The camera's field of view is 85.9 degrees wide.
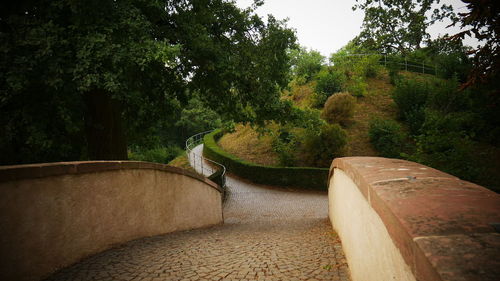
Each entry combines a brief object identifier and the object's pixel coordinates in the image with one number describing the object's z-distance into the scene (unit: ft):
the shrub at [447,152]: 36.99
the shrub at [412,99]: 68.46
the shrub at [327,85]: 84.38
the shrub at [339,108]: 73.10
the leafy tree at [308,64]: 100.01
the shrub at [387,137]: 62.11
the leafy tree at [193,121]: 124.26
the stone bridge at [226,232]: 4.17
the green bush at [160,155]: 69.76
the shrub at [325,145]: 60.23
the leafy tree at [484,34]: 12.39
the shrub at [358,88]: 85.46
